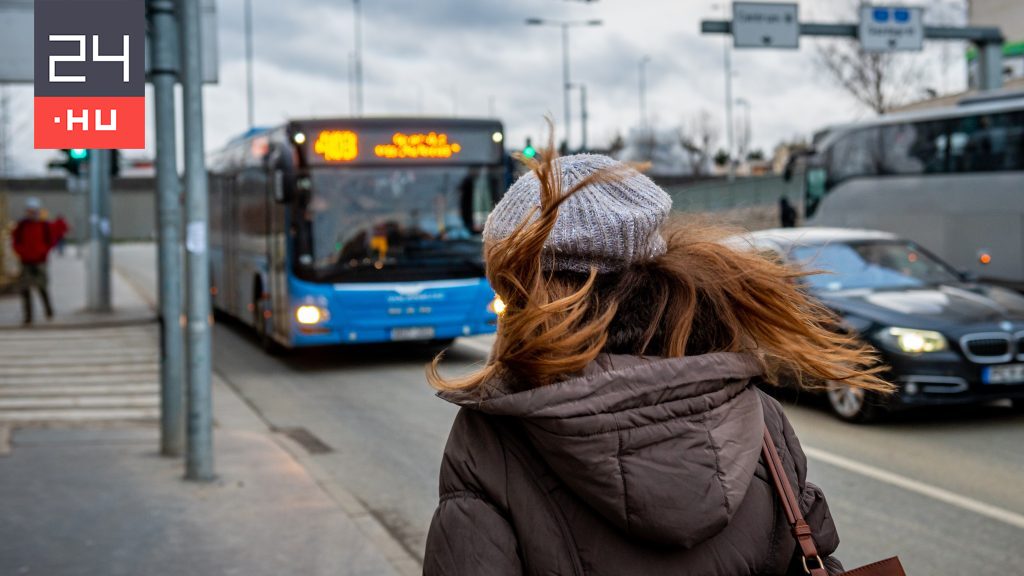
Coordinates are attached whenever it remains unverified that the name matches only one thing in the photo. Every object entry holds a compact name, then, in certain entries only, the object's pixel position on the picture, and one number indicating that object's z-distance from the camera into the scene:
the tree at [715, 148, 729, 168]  98.69
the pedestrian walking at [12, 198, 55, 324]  18.28
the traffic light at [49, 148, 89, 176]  20.07
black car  8.94
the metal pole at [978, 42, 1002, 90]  22.72
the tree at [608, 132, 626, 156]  74.81
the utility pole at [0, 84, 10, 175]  24.44
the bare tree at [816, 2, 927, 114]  39.91
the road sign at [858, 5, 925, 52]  22.95
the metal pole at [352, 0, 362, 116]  60.86
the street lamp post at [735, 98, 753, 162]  78.61
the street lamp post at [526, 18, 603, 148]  36.88
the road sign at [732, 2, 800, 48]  21.45
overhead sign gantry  21.53
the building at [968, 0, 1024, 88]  41.75
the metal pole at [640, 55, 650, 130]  71.47
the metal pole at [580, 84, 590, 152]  53.29
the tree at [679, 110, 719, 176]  83.50
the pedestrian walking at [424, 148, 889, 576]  1.60
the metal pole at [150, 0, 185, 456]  7.34
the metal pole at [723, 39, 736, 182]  57.22
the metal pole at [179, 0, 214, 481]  7.12
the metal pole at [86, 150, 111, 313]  19.91
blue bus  13.05
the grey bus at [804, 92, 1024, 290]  18.67
